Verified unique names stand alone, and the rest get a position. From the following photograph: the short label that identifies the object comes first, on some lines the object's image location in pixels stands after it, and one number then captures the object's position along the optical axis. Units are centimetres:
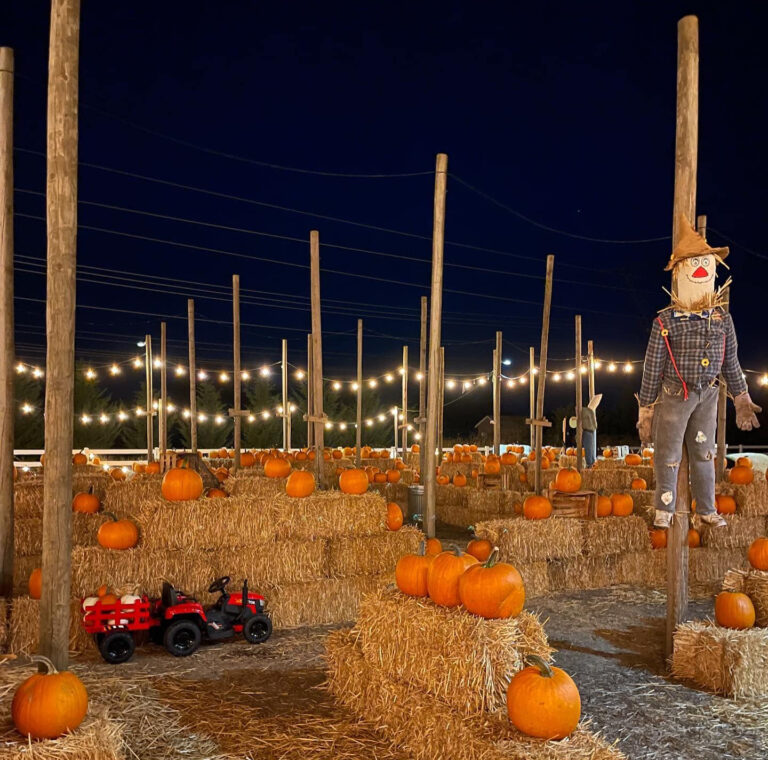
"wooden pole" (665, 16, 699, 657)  575
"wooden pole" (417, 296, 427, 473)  1252
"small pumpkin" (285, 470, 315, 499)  765
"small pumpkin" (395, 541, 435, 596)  452
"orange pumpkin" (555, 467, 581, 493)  927
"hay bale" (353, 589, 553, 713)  368
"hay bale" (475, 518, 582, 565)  807
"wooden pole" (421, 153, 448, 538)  796
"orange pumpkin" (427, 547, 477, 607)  424
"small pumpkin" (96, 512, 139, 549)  675
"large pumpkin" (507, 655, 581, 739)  334
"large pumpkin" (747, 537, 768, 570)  621
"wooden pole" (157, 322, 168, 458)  1507
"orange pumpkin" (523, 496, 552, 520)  874
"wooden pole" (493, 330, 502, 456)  1384
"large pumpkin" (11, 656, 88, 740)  332
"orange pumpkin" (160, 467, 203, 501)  717
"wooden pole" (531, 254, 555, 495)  998
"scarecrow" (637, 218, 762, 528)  538
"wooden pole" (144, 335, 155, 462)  1588
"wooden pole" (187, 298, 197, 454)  1250
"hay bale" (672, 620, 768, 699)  506
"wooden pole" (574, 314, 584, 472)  1162
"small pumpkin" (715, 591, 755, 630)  554
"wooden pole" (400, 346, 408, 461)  1781
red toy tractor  580
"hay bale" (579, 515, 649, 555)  862
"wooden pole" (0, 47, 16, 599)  613
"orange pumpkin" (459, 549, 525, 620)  390
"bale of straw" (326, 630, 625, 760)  325
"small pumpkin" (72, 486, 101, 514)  884
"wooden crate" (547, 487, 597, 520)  891
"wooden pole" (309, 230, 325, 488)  895
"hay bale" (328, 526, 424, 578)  740
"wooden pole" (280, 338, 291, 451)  1816
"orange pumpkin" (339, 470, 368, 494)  851
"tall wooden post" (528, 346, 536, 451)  1766
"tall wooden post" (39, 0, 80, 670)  396
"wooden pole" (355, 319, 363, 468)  1502
